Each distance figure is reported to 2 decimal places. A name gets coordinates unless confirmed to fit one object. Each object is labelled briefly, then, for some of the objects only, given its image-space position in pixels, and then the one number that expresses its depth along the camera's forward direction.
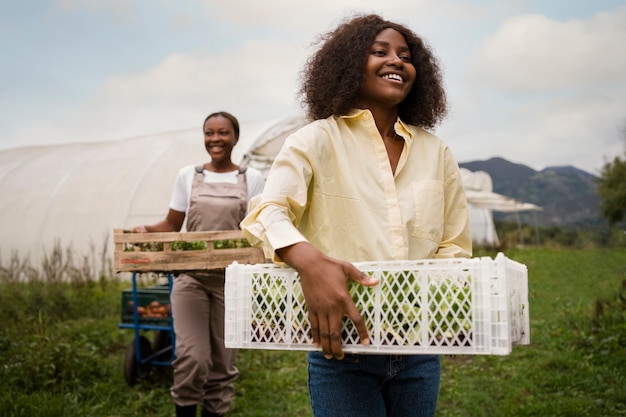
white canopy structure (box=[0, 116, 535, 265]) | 13.08
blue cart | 5.56
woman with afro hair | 1.60
